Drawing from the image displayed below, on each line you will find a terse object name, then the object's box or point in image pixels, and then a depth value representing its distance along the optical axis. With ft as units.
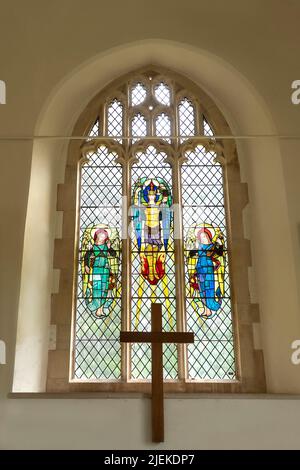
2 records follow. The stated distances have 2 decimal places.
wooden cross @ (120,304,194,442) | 12.48
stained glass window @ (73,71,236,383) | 16.08
